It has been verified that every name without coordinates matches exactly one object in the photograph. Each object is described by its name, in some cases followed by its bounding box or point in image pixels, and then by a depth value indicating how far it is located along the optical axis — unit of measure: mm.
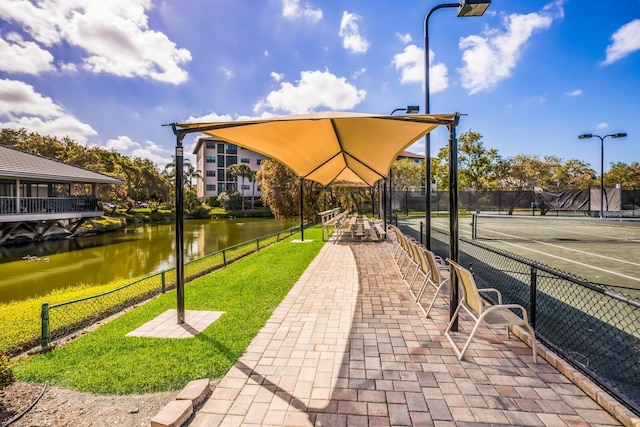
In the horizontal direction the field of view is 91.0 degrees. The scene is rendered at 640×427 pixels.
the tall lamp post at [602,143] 19750
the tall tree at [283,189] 24672
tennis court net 13055
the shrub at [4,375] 2544
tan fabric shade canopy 3842
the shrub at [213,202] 53219
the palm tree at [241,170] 54562
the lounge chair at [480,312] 2990
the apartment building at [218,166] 64062
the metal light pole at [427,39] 4559
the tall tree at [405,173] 43750
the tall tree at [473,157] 32500
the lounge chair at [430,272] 4273
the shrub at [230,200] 49844
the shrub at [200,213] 40469
